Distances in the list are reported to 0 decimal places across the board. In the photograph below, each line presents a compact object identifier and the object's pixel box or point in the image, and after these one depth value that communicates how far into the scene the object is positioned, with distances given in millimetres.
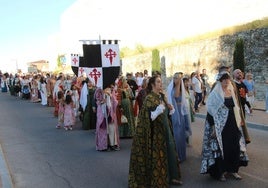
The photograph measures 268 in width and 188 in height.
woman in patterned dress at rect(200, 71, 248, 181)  4097
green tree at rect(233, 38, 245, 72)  14046
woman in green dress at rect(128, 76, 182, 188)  3876
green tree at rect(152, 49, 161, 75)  22405
